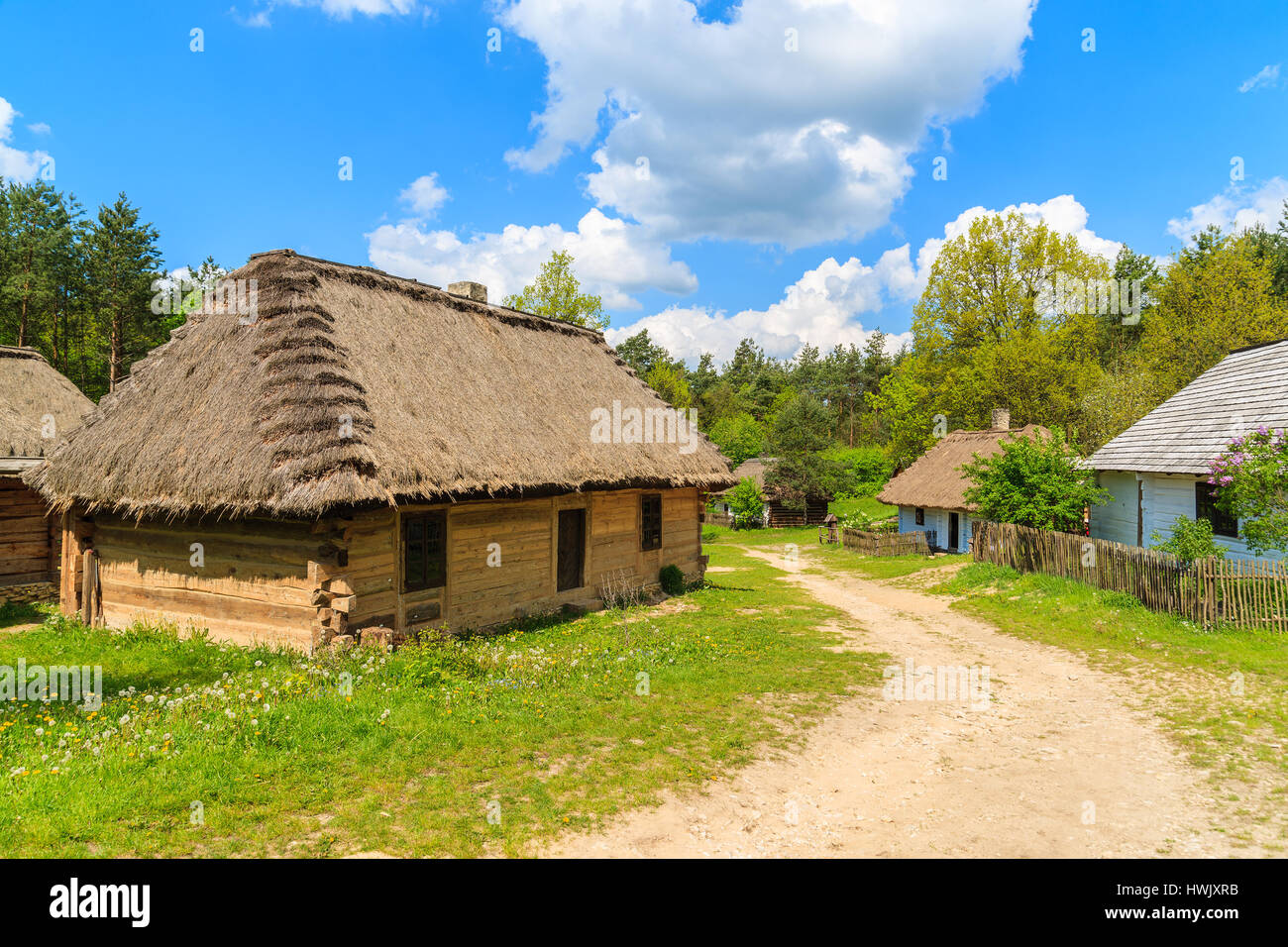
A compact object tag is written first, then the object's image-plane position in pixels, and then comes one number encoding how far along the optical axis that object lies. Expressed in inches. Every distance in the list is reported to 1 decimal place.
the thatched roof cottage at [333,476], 383.9
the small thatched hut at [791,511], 1690.5
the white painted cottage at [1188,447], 645.9
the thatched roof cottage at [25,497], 574.6
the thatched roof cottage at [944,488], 1150.3
